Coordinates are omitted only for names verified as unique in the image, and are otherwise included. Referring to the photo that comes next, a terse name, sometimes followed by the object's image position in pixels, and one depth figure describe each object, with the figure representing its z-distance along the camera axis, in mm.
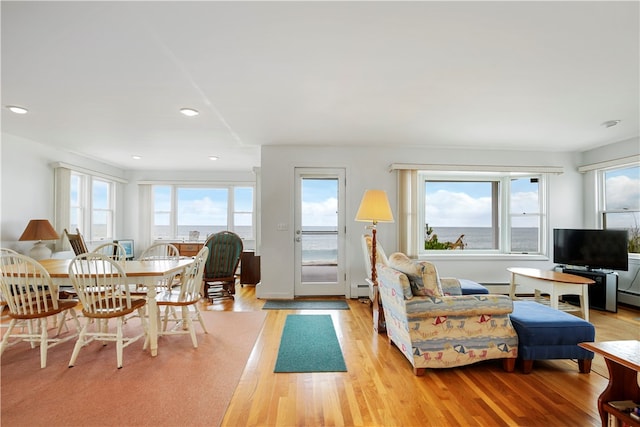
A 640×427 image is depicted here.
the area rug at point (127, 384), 1928
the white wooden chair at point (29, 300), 2574
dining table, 2697
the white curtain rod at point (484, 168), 4992
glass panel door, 5020
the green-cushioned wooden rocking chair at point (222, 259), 4969
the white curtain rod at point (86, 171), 5121
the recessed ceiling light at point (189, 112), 3382
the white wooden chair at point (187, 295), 2994
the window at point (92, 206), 5859
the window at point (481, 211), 5328
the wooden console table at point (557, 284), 3723
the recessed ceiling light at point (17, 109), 3338
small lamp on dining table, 4336
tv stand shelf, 4195
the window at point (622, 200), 4453
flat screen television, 4195
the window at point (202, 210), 7590
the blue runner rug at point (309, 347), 2602
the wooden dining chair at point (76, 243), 4957
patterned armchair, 2445
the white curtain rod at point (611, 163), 4337
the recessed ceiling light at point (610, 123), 3737
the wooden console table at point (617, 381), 1725
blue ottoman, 2467
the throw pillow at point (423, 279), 2473
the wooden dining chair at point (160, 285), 3388
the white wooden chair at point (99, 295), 2557
